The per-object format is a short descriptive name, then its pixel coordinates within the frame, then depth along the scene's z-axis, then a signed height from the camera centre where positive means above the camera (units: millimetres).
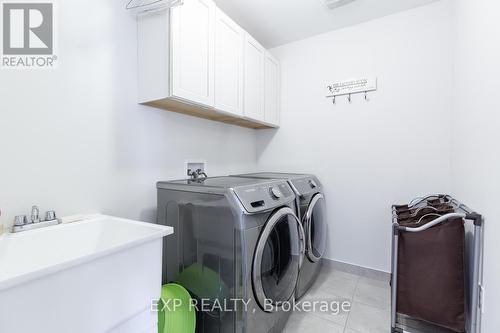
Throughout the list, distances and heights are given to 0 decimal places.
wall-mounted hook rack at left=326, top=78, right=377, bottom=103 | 2166 +764
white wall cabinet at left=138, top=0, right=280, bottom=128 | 1407 +722
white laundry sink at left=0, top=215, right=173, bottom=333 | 577 -368
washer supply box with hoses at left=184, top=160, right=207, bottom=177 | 1924 -15
